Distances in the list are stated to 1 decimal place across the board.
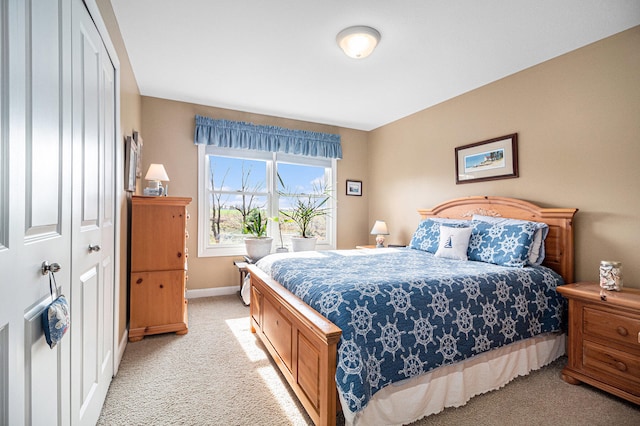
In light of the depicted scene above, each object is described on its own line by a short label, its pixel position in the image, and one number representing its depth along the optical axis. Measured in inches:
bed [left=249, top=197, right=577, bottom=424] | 60.6
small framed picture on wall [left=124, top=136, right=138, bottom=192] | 102.2
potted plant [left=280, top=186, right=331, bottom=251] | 174.4
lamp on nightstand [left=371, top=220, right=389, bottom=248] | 176.1
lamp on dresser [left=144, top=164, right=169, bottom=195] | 123.2
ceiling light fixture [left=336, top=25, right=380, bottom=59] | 94.4
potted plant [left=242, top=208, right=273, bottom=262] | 160.4
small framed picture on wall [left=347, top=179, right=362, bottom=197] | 203.5
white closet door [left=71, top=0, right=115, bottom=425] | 52.8
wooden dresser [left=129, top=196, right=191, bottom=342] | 109.0
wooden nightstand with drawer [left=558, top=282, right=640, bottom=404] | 75.4
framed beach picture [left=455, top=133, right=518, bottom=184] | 124.7
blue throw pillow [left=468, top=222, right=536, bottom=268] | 100.7
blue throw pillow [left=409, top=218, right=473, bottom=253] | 129.2
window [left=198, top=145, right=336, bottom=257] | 167.3
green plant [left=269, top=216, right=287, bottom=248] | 182.0
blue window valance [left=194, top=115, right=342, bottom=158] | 163.6
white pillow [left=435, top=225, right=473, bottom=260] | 113.4
